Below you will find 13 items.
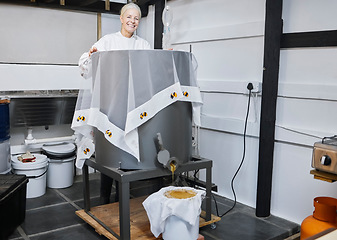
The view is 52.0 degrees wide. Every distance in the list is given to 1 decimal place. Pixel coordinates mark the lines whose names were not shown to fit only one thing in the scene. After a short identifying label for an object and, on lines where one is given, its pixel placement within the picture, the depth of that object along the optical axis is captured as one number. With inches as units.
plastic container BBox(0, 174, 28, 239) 88.0
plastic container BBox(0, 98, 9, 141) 114.0
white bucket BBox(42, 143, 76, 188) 129.3
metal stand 80.9
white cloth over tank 81.7
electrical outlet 107.7
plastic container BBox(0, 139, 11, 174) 113.3
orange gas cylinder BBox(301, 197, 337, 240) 81.3
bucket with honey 79.0
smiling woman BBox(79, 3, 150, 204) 98.1
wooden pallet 88.4
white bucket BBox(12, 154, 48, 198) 119.1
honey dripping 86.1
